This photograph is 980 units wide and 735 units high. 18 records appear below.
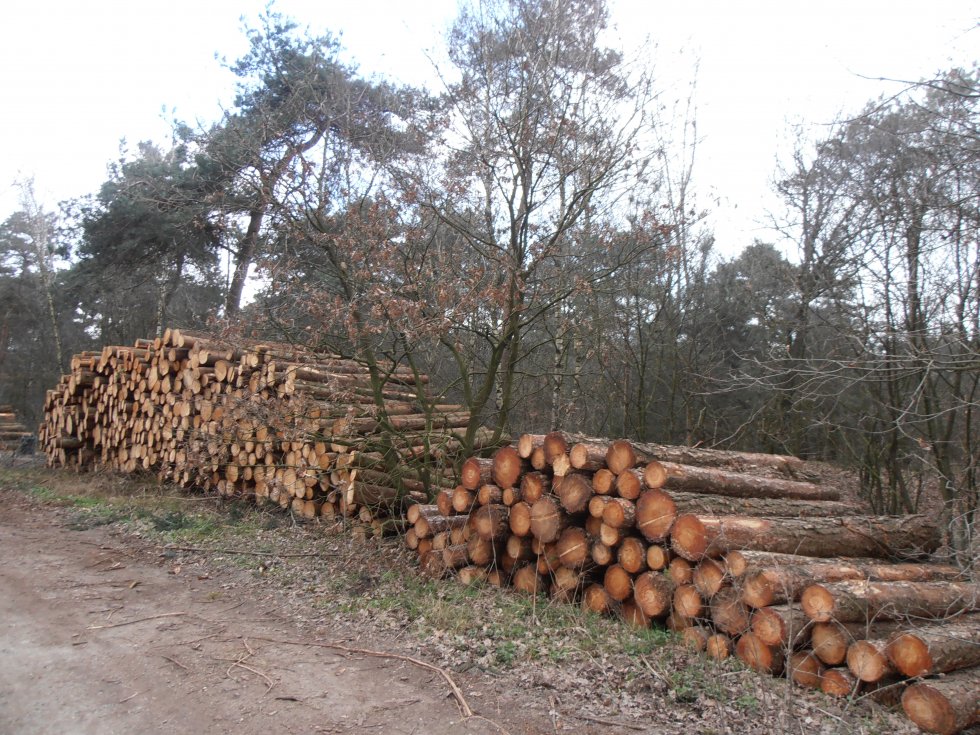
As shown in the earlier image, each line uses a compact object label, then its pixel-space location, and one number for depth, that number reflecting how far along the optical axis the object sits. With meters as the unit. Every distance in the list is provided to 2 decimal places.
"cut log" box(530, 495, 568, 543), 5.98
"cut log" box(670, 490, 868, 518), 5.52
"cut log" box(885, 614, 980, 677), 4.14
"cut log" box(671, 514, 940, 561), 5.11
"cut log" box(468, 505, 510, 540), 6.38
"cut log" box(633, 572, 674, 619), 5.32
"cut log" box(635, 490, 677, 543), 5.36
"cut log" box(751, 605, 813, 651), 4.54
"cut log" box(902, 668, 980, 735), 3.89
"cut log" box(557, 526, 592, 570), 5.84
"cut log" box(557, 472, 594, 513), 5.88
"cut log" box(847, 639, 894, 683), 4.23
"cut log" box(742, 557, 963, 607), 4.71
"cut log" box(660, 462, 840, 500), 5.66
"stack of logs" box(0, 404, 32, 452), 17.74
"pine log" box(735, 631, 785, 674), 4.58
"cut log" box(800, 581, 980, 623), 4.55
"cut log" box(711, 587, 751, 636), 4.80
